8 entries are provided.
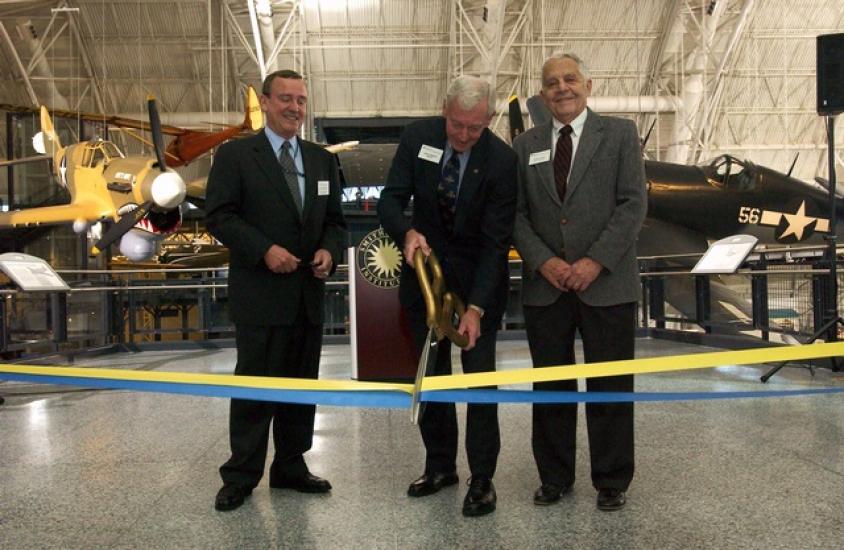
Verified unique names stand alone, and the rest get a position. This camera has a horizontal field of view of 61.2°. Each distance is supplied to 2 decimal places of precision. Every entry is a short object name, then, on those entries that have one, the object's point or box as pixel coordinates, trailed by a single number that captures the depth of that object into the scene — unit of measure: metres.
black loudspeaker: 4.79
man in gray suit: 2.34
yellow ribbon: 1.71
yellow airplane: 8.84
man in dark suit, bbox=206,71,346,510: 2.46
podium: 5.20
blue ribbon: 1.68
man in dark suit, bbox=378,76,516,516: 2.34
